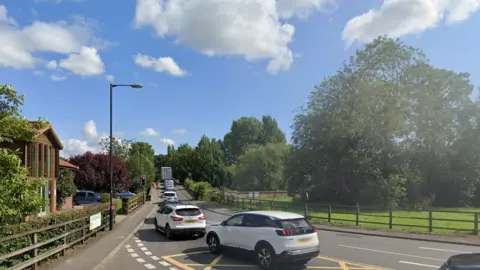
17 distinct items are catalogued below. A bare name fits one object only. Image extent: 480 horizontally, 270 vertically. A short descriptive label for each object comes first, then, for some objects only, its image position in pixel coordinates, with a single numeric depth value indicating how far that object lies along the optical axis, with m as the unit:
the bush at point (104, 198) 45.19
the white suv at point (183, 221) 17.00
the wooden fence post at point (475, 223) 17.14
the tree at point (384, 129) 39.94
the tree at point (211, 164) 112.38
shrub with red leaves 56.66
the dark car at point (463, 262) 5.16
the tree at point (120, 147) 95.51
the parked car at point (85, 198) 45.16
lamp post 19.88
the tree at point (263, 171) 74.62
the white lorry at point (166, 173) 86.31
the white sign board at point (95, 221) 16.42
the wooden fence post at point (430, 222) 18.42
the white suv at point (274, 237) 10.30
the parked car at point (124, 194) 60.66
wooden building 26.66
